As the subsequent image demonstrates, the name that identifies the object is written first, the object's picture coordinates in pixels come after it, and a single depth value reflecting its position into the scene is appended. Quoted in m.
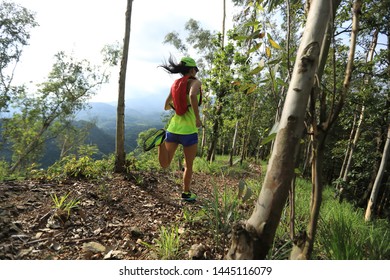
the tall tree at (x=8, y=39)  13.76
